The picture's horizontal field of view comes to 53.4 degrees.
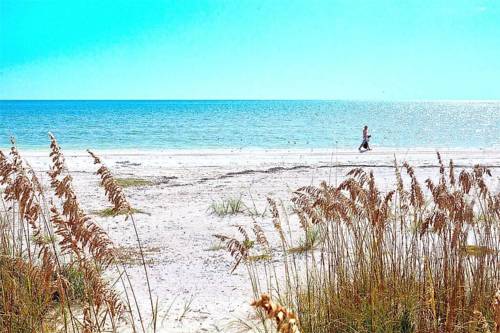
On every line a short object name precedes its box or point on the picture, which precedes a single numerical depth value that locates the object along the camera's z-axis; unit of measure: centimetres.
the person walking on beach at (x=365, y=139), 2792
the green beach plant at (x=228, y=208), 1011
